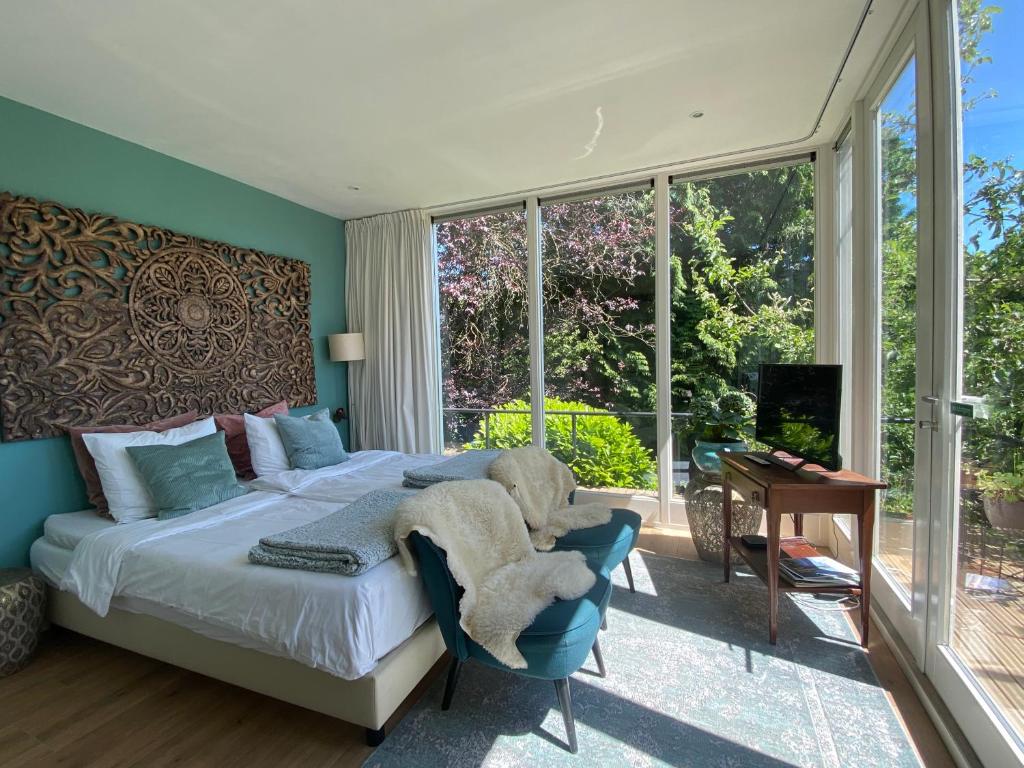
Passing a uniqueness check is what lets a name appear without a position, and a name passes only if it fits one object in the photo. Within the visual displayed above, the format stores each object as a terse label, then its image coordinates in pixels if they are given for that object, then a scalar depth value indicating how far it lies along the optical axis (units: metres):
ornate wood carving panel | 2.31
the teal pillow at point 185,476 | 2.33
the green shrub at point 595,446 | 3.79
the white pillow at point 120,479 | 2.29
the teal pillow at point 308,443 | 3.15
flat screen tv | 2.12
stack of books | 2.12
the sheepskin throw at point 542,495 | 2.37
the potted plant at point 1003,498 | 1.29
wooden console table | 2.03
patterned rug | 1.54
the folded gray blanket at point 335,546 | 1.62
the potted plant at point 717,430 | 3.07
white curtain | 4.19
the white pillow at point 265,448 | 3.03
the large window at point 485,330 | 4.07
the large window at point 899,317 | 1.98
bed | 1.53
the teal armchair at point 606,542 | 2.14
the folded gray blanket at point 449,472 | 2.49
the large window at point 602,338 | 3.68
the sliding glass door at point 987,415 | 1.31
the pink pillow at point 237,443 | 3.07
